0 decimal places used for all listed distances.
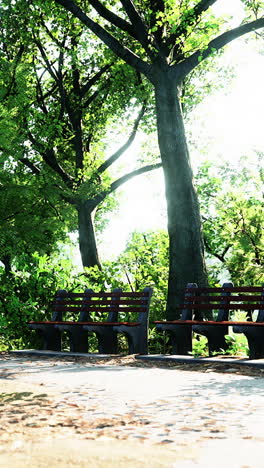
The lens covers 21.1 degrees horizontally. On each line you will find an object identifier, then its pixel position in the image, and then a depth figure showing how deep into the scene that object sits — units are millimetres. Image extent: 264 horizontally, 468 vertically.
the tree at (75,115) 24266
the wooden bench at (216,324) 9273
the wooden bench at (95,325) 10773
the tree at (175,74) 13555
